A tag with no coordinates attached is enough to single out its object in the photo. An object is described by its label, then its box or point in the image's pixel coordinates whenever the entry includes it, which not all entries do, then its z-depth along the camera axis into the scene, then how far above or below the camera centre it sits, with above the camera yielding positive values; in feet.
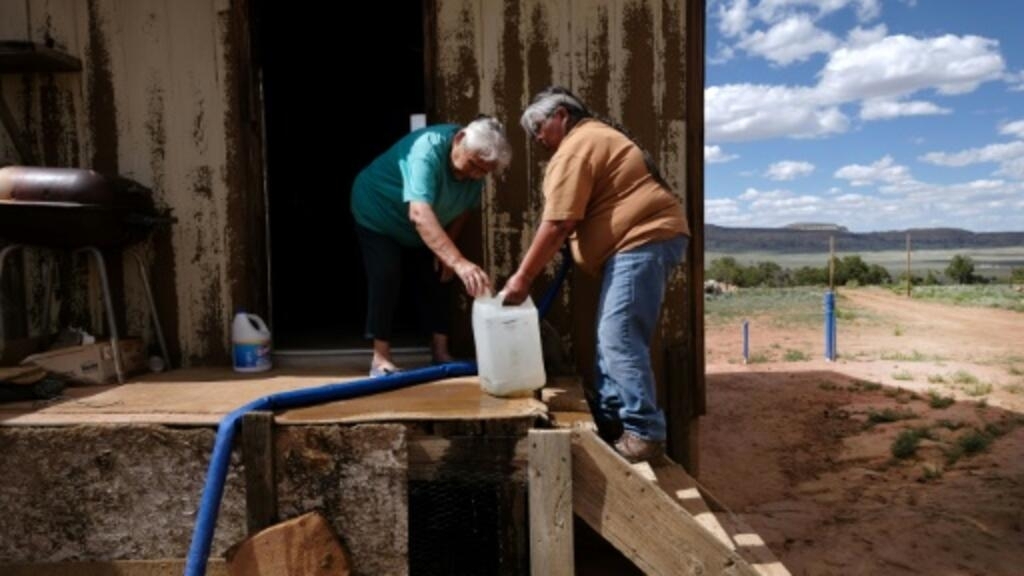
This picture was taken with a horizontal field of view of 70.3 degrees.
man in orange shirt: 10.56 +0.05
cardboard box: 12.24 -1.91
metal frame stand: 12.85 -0.83
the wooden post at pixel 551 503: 9.40 -3.37
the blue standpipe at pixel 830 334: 47.44 -6.48
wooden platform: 9.77 -2.28
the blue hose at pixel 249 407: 8.52 -2.21
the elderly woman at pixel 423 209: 11.39 +0.63
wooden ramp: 9.14 -3.50
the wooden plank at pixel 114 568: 9.68 -4.24
